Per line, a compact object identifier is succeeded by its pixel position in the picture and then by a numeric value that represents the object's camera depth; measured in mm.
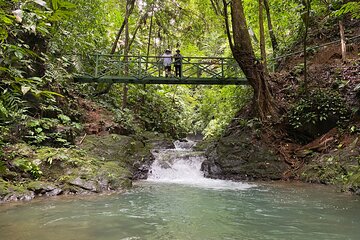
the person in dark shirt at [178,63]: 13820
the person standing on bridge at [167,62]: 14273
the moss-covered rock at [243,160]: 10273
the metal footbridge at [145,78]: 13328
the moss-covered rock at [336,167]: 8203
